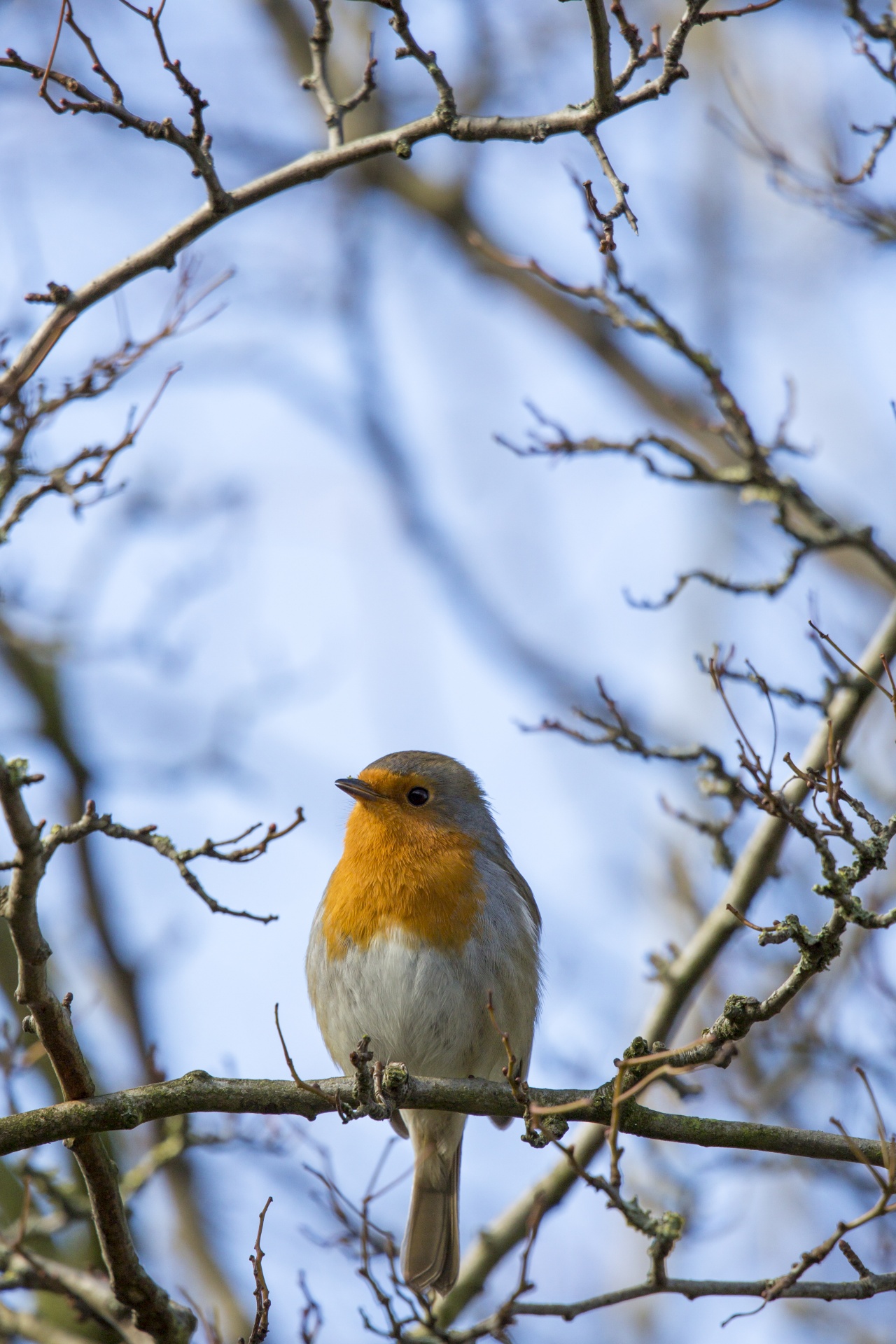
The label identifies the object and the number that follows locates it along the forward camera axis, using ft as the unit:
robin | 33.73
